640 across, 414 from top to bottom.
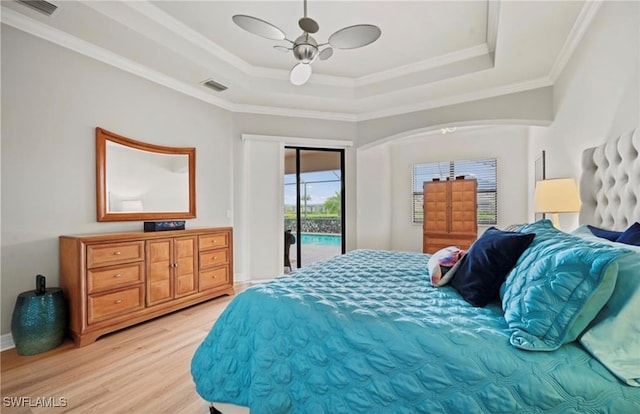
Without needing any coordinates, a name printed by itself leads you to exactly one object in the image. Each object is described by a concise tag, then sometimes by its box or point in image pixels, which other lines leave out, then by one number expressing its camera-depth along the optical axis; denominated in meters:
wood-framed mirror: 3.01
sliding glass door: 5.03
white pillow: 1.73
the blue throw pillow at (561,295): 0.98
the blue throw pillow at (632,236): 1.40
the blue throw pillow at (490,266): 1.45
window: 5.77
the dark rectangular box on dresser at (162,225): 3.21
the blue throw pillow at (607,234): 1.61
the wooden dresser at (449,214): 5.56
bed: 0.96
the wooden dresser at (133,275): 2.50
